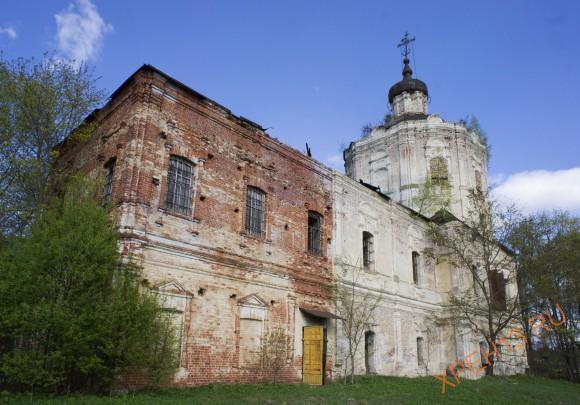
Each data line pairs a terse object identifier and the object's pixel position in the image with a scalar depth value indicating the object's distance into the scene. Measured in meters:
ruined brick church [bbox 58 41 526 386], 11.58
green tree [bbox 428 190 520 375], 20.95
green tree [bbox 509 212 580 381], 20.97
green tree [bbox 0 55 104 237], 13.21
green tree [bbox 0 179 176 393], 8.73
